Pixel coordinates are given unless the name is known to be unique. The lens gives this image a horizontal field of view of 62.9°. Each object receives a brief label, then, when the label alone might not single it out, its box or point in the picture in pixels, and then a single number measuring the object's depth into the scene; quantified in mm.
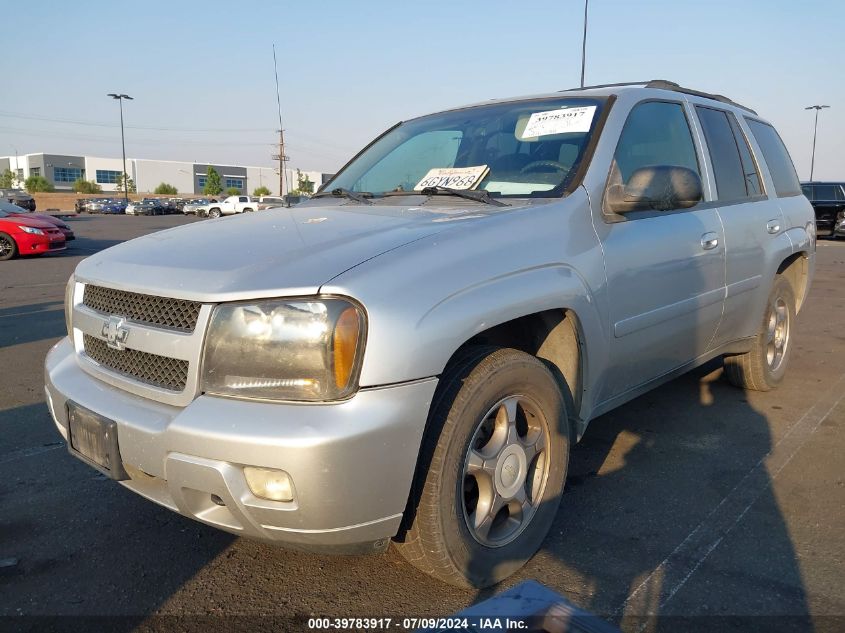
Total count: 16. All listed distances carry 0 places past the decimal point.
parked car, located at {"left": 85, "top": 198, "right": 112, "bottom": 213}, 58250
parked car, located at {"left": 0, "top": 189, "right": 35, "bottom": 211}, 40531
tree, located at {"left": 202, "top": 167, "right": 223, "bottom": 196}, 95688
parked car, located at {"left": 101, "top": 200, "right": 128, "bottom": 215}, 57562
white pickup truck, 47688
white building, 111000
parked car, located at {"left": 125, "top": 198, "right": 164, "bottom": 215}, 53438
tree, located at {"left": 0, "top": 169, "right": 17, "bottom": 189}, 97562
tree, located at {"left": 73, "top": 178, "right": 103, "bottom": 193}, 91562
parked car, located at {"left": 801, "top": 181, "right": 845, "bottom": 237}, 21719
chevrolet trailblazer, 1929
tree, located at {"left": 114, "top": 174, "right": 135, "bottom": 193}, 97800
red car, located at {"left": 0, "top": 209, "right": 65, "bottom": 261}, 14602
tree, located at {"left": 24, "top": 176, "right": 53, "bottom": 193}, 91625
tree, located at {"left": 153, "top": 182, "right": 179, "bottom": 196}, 98688
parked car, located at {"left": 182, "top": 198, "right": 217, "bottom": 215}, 55019
